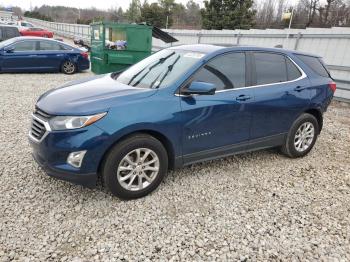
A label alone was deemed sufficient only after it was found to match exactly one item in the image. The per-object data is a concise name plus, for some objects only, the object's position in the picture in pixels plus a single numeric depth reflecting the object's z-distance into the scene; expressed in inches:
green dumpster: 418.3
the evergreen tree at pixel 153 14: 1640.0
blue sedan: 446.9
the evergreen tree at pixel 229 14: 1117.1
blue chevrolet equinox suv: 130.4
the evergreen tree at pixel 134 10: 2155.5
